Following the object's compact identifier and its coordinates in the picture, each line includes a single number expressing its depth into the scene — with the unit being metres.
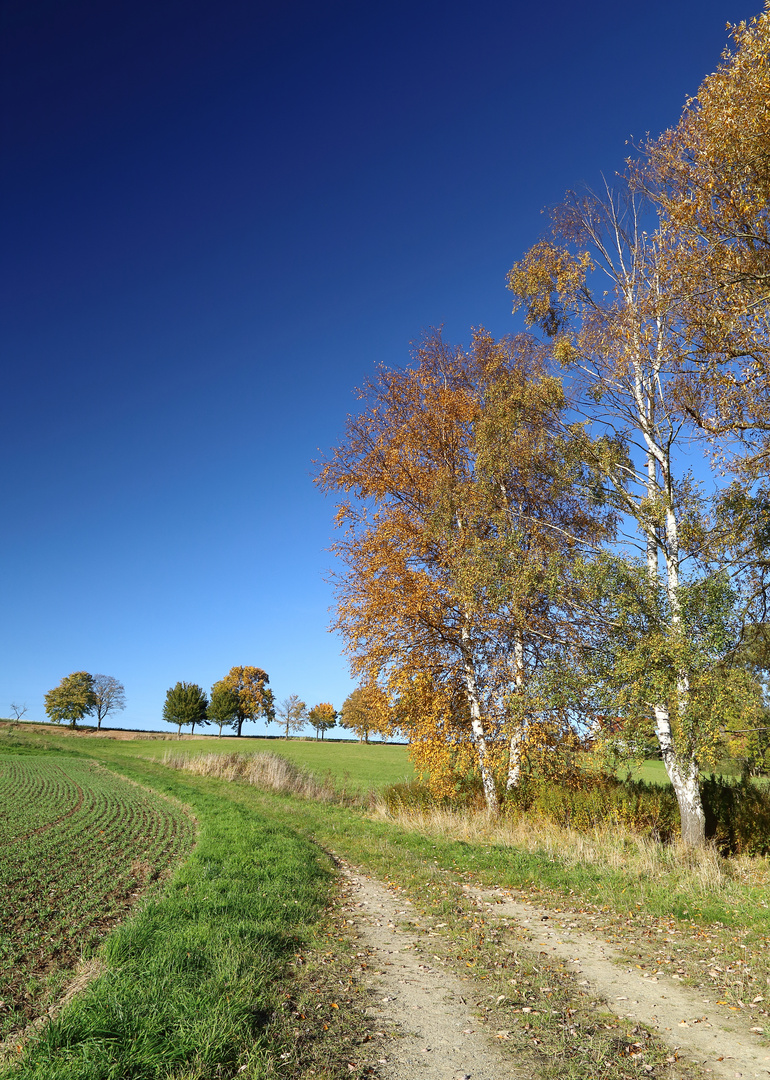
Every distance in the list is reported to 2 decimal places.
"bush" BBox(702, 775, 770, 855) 13.54
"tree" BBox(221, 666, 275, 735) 96.62
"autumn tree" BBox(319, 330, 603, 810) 15.73
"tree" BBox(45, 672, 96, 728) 89.56
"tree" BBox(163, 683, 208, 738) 90.69
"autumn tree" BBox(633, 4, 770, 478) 9.80
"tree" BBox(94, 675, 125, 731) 97.56
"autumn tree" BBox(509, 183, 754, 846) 11.91
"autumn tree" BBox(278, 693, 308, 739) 104.31
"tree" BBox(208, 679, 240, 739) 93.38
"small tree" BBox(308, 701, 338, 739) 109.26
